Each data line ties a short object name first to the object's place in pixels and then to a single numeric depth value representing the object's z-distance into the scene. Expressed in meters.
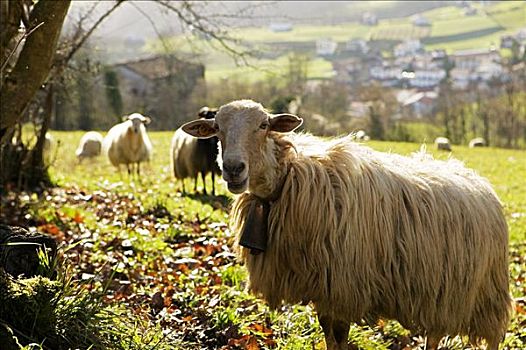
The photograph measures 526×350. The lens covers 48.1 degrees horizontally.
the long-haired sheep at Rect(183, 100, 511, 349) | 4.19
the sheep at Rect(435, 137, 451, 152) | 30.26
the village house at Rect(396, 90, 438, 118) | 55.17
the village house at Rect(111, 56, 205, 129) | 41.41
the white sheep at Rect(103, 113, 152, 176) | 14.81
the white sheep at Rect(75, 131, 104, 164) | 22.08
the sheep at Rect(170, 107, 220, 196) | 11.88
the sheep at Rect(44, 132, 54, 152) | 15.94
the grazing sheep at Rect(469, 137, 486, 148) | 38.08
